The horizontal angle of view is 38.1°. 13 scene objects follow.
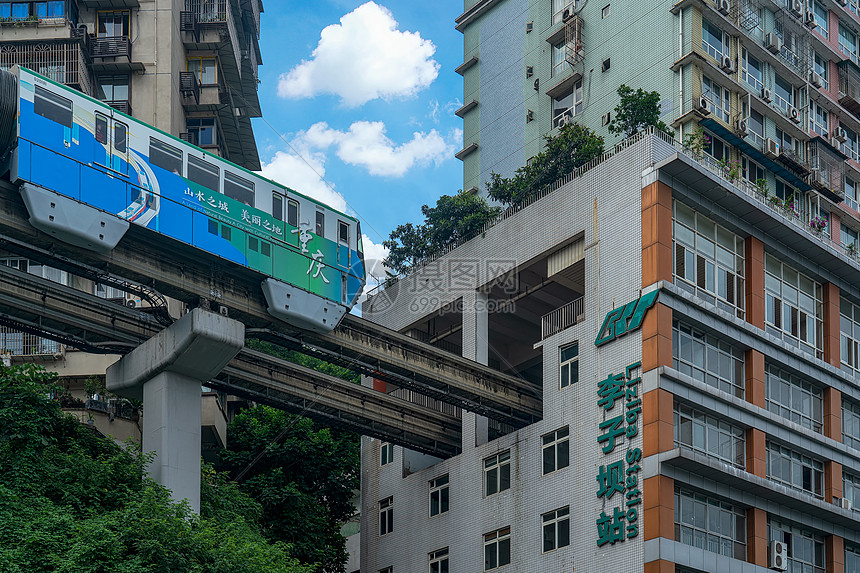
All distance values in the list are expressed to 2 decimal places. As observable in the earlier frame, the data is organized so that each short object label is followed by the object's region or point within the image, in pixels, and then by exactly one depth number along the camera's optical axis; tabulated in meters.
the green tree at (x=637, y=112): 51.69
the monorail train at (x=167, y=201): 35.00
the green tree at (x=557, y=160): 52.84
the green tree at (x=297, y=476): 50.94
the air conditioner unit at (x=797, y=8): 64.50
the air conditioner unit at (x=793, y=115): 63.16
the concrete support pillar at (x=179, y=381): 38.88
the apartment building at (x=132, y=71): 52.12
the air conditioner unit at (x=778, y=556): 43.47
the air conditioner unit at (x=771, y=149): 60.69
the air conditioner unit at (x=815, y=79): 65.25
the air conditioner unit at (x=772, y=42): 62.25
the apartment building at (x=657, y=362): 42.06
